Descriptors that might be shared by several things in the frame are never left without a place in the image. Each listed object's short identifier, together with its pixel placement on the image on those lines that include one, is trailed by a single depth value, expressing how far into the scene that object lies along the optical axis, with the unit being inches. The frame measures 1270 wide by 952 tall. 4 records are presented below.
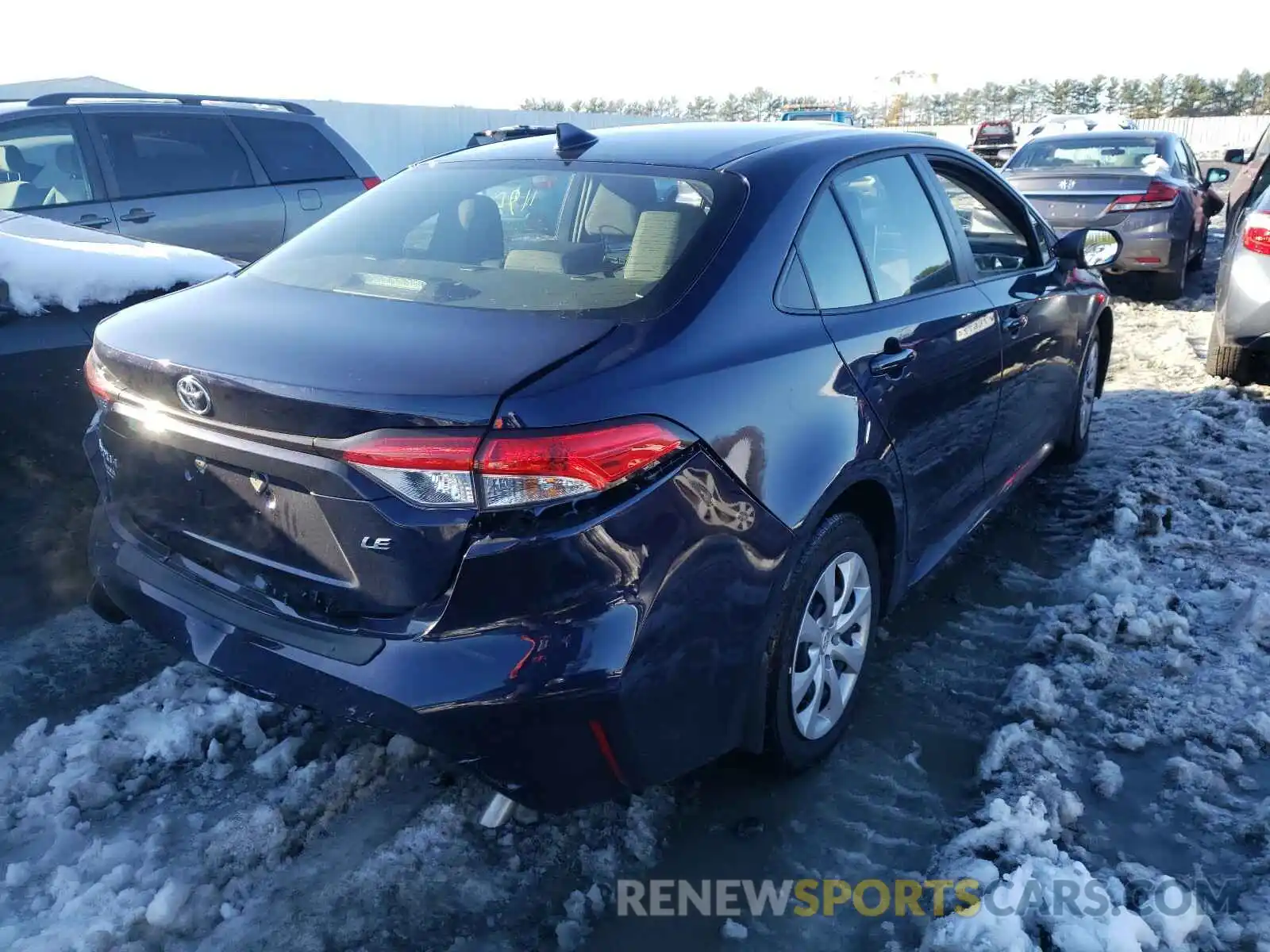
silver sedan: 230.5
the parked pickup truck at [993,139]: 1139.9
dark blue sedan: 75.9
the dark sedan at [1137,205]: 344.5
